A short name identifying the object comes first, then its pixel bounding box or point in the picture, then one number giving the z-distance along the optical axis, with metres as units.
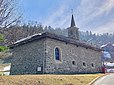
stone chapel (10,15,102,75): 9.82
